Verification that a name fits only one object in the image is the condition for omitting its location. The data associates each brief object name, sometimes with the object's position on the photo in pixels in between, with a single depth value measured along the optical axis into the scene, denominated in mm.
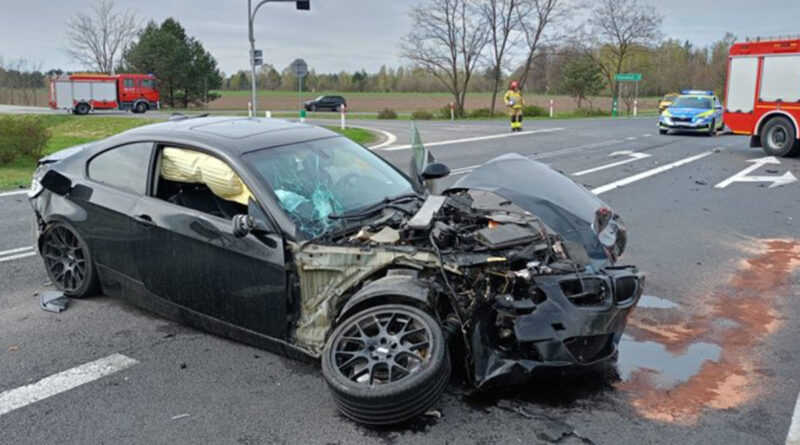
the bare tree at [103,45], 69162
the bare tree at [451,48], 46062
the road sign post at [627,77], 43562
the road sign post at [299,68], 25938
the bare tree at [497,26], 46875
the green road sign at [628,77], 43562
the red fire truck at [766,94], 16453
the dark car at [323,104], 54750
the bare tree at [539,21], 48000
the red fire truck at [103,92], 42375
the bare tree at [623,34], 53719
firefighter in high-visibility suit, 22500
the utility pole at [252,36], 22094
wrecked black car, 3436
